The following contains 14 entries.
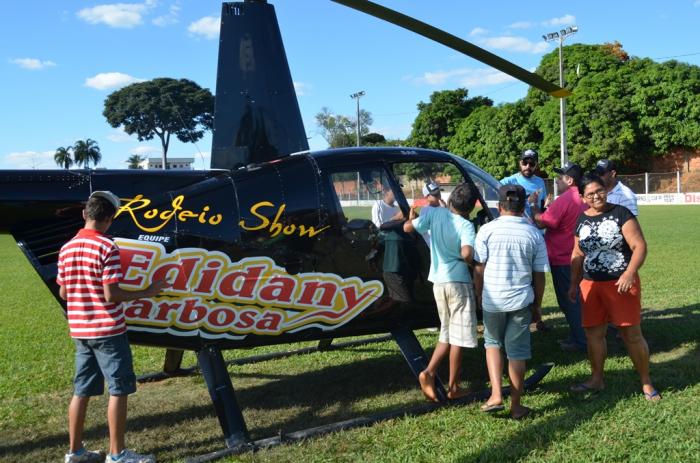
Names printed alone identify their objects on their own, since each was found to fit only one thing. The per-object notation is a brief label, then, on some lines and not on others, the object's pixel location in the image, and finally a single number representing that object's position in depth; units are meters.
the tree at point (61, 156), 99.50
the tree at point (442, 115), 55.97
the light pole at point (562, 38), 37.16
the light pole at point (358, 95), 60.81
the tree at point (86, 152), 92.97
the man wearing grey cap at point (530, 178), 6.70
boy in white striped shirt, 4.34
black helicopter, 4.28
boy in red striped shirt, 3.71
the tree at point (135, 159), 98.55
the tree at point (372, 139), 69.62
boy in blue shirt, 4.61
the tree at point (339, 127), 80.12
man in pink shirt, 6.11
